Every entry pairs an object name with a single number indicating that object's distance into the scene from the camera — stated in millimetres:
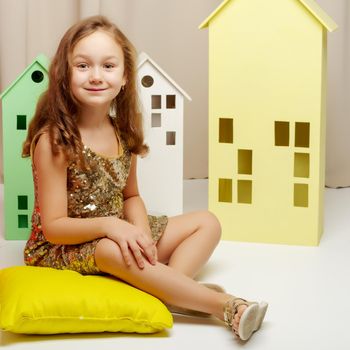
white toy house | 3011
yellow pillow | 2237
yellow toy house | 2852
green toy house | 2879
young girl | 2388
